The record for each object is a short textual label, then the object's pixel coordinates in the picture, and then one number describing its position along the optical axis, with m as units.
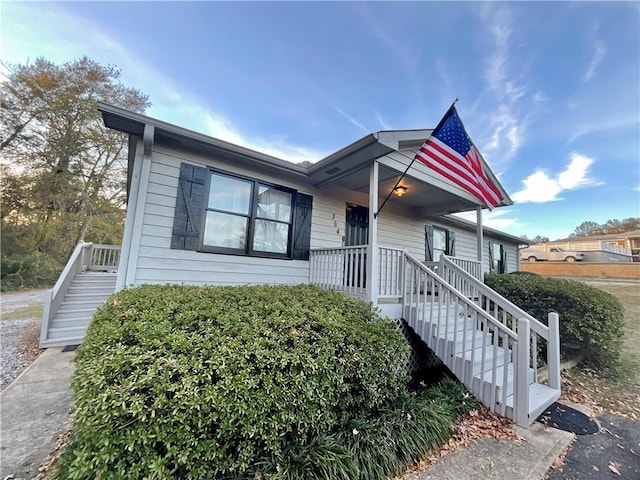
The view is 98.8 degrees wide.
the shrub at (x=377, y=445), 2.05
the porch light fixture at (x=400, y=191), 6.47
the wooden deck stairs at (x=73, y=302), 4.76
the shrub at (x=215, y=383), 1.71
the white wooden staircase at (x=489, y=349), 3.18
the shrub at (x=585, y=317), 5.02
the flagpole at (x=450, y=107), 4.41
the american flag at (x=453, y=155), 4.49
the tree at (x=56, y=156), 13.61
